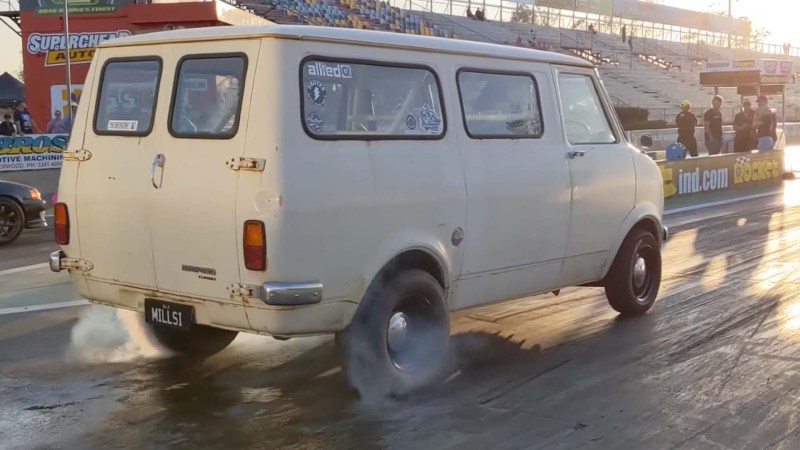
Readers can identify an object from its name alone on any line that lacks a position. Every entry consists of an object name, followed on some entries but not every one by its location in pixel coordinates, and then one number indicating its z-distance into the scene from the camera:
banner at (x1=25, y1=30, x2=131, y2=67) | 25.89
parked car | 12.13
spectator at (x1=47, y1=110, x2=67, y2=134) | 20.83
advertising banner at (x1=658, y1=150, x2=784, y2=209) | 16.19
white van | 4.79
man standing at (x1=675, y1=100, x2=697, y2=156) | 18.89
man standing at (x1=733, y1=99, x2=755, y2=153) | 19.83
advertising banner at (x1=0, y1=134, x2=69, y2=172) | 18.95
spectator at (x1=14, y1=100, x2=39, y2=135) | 23.12
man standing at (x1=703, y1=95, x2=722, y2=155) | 19.48
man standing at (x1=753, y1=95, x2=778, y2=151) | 20.02
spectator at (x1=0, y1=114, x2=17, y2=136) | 19.86
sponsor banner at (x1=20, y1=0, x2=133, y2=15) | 25.75
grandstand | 36.12
